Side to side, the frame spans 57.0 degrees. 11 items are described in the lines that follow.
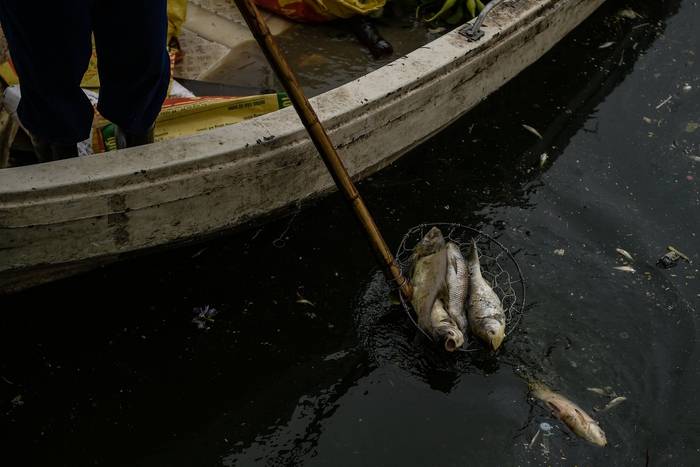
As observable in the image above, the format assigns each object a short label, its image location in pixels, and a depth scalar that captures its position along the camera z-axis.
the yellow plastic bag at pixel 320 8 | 4.61
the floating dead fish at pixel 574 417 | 3.22
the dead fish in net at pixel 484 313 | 3.30
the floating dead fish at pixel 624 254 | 4.03
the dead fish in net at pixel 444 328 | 3.20
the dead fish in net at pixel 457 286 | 3.45
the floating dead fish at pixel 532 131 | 4.86
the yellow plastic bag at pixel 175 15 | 4.18
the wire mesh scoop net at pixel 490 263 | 3.62
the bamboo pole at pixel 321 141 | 2.77
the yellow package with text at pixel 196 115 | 3.46
